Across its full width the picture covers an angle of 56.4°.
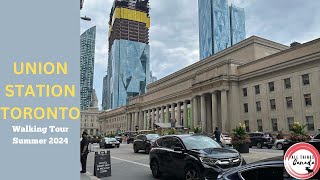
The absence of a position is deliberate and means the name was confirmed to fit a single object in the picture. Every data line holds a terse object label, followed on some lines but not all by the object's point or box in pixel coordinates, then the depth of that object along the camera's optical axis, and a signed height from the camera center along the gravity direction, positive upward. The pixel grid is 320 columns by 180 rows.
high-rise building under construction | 186.62 +31.44
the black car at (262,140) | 32.25 -2.28
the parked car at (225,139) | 34.11 -2.25
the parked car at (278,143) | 29.46 -2.45
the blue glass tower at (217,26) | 154.25 +49.74
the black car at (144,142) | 25.11 -1.85
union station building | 44.03 +5.49
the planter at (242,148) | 21.81 -2.09
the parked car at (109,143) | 36.91 -2.74
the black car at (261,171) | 4.25 -0.76
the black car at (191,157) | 9.21 -1.25
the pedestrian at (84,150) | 14.06 -1.38
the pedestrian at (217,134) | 26.83 -1.29
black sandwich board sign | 12.33 -1.82
